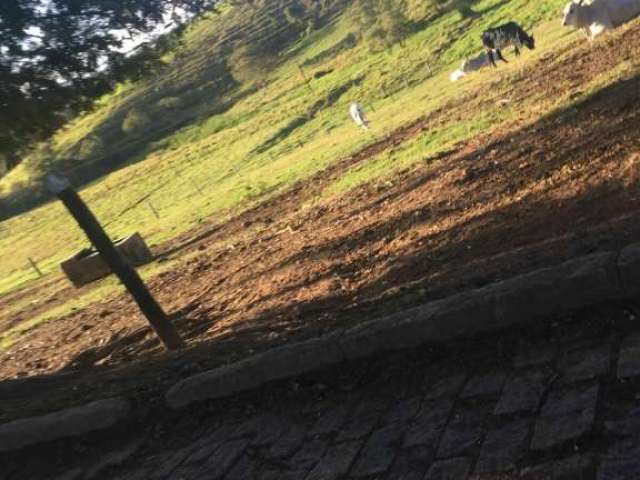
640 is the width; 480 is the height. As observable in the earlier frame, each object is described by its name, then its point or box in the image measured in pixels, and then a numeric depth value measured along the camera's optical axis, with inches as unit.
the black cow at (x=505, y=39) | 976.9
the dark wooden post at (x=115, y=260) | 282.4
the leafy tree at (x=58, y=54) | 368.2
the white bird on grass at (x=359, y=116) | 1087.0
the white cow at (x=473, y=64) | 1091.5
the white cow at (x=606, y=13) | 741.9
